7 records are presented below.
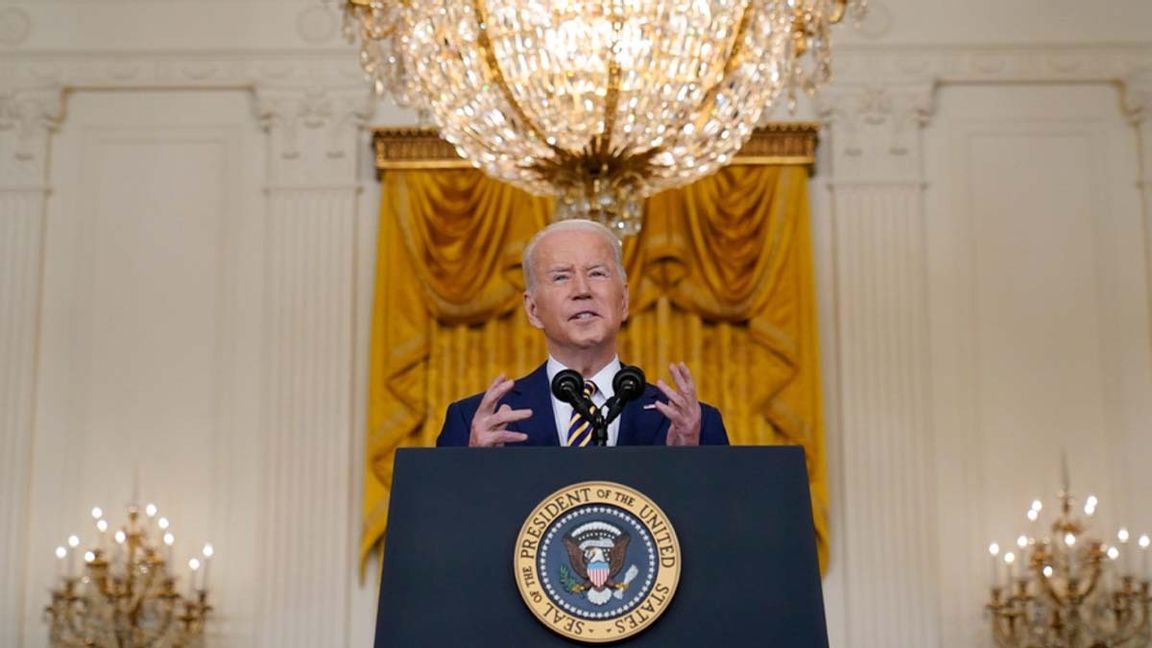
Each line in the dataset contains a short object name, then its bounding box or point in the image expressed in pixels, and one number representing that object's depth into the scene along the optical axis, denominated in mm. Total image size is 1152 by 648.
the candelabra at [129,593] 7750
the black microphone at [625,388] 2844
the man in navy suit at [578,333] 3447
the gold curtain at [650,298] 8125
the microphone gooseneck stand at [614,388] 2842
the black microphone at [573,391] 2846
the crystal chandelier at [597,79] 5230
